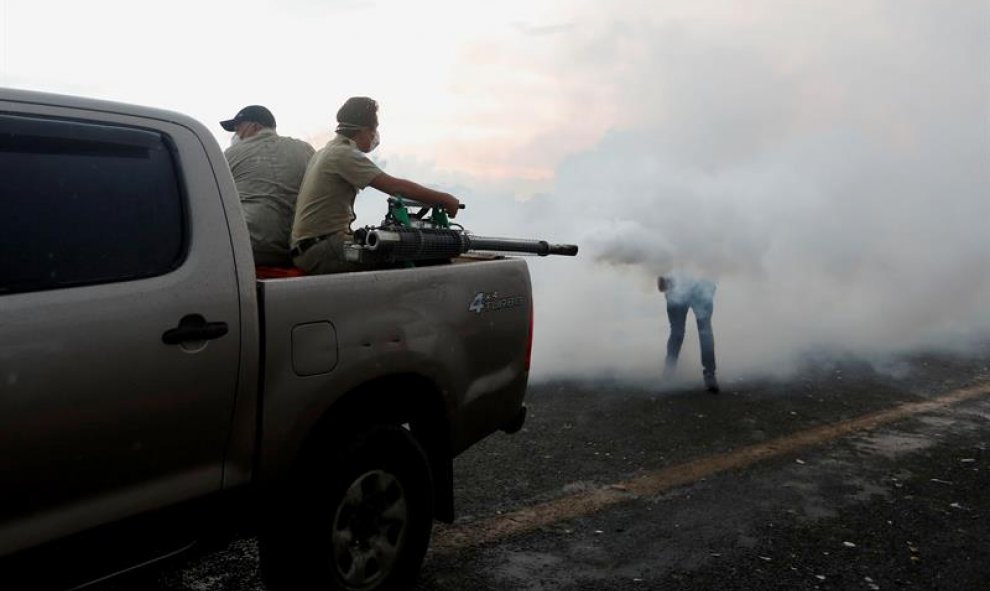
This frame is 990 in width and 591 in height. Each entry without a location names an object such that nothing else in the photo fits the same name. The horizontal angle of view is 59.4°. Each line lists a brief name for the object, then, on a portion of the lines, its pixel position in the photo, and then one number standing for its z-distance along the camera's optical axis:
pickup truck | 2.45
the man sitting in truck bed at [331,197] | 4.33
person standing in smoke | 8.39
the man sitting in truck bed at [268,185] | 4.59
